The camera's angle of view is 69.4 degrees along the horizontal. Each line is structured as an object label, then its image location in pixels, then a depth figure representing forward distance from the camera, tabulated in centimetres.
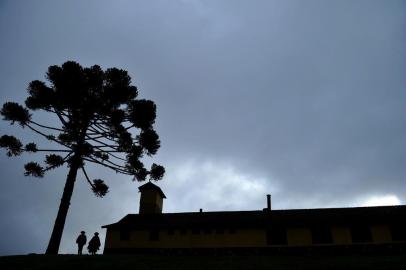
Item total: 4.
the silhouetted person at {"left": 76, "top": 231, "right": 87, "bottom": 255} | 2072
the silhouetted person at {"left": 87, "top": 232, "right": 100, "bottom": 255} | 2102
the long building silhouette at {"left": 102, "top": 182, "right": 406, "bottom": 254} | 2197
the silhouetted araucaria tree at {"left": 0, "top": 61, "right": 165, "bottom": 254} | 2028
